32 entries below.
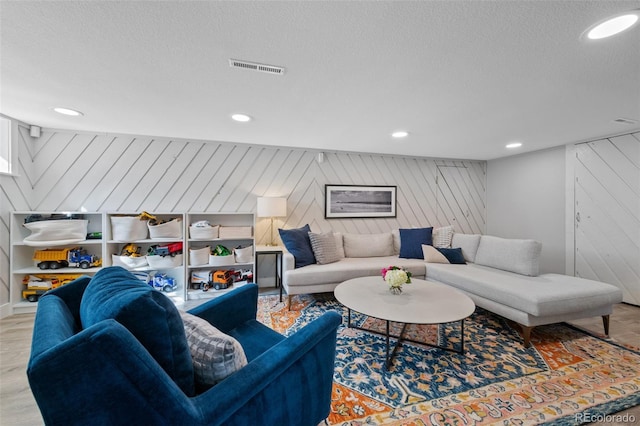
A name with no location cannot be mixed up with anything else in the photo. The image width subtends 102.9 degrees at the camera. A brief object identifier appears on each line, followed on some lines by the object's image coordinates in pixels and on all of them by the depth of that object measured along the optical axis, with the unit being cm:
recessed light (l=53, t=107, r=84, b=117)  238
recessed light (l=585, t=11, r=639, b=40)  121
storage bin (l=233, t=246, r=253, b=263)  334
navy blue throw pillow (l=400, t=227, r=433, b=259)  371
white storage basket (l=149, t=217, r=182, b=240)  308
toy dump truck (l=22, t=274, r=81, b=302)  284
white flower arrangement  221
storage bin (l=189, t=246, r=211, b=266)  320
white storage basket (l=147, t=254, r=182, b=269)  307
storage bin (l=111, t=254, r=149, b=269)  305
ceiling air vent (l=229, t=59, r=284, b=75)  160
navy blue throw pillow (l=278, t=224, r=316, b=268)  323
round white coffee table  183
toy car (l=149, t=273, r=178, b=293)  323
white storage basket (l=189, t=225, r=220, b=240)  322
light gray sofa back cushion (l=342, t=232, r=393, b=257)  384
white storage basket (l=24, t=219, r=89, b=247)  270
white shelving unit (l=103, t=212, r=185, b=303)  302
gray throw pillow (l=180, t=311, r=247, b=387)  93
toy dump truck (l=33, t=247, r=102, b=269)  285
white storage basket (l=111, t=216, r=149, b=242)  297
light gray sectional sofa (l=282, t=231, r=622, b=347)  218
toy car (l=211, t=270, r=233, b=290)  333
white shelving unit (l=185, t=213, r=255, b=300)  325
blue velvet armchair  65
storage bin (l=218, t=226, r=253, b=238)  334
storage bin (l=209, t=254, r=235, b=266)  329
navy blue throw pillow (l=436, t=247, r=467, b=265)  340
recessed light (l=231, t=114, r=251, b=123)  252
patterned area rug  149
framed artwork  416
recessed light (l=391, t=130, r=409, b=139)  306
